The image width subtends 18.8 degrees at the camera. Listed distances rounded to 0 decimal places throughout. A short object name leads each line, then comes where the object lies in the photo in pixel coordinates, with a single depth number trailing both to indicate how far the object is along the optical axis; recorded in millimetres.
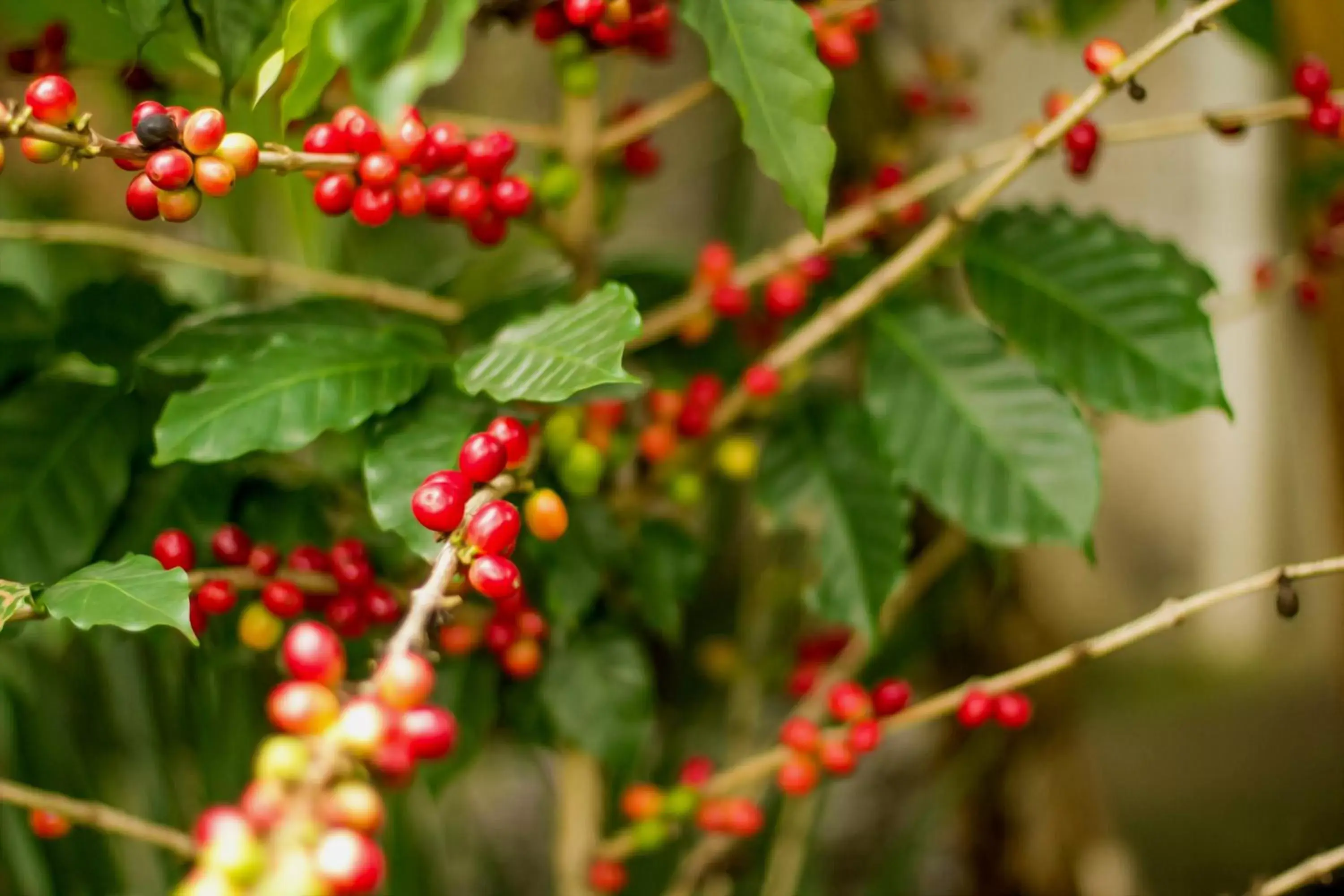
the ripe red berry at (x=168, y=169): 1223
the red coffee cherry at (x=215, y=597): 1299
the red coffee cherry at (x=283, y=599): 1317
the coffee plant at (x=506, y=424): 1225
